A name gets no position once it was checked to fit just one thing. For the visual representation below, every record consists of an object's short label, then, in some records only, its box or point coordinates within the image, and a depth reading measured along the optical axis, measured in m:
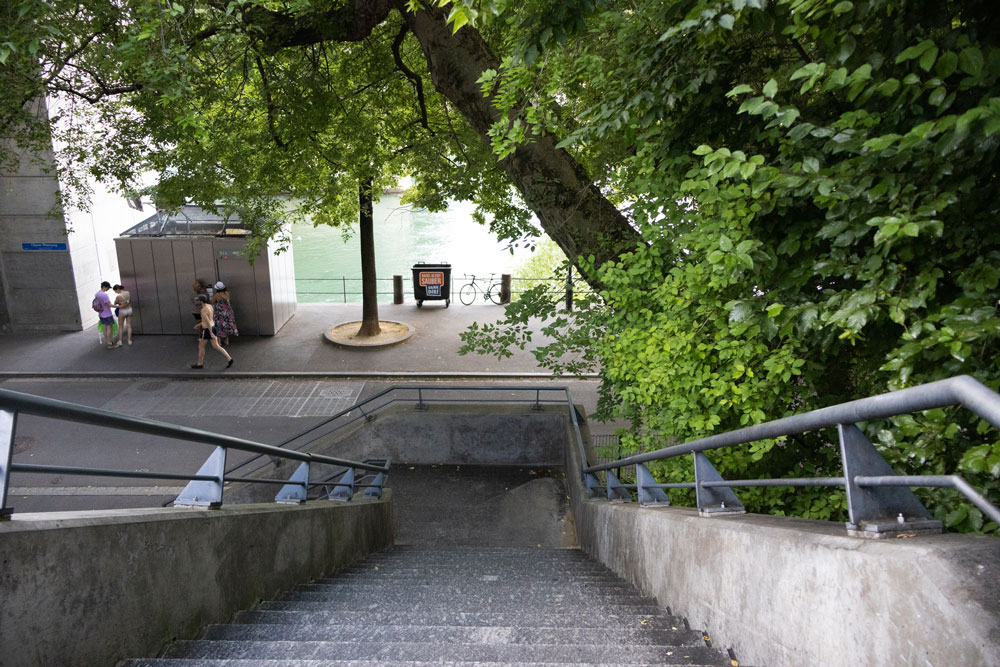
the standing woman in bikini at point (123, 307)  14.34
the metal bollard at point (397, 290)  18.08
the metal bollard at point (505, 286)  18.67
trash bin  17.50
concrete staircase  2.98
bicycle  18.81
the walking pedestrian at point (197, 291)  13.98
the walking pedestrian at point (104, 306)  13.93
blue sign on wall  15.15
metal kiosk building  14.98
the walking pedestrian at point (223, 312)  13.98
